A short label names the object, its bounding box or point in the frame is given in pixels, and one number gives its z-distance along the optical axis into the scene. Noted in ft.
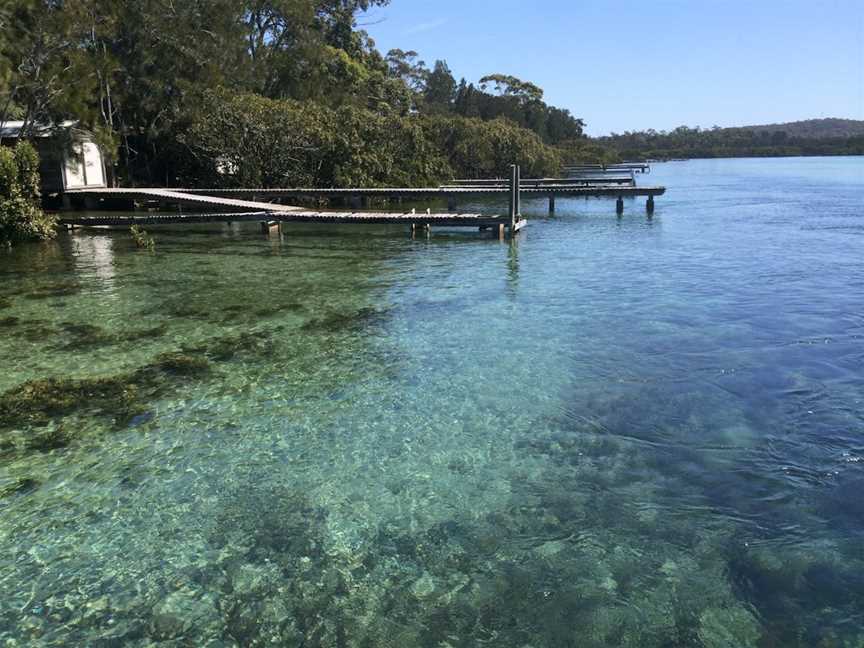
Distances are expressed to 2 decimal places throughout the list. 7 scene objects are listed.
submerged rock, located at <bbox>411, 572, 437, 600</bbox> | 12.69
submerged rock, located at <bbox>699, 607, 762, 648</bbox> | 11.35
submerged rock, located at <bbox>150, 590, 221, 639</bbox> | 11.73
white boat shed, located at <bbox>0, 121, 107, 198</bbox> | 81.35
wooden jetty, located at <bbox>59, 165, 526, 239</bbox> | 65.51
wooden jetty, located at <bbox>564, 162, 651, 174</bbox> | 225.72
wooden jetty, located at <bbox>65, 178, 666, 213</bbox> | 73.10
